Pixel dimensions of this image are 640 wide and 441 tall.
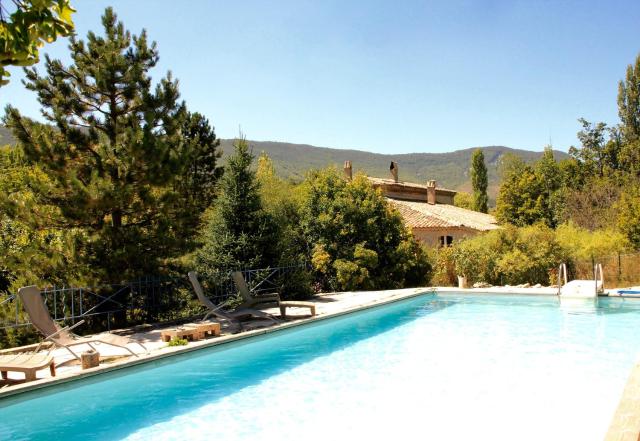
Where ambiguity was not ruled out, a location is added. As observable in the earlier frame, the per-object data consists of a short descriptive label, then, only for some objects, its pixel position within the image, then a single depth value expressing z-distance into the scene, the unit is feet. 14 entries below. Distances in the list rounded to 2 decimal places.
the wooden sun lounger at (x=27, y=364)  21.34
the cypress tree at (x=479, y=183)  177.36
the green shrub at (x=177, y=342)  30.04
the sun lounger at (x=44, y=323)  25.08
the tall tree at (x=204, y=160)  69.41
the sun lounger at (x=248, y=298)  39.17
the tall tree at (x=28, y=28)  7.98
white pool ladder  50.44
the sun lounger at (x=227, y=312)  35.73
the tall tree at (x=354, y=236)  59.65
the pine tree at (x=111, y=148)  33.99
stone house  95.86
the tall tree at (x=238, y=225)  47.16
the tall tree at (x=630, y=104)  137.28
